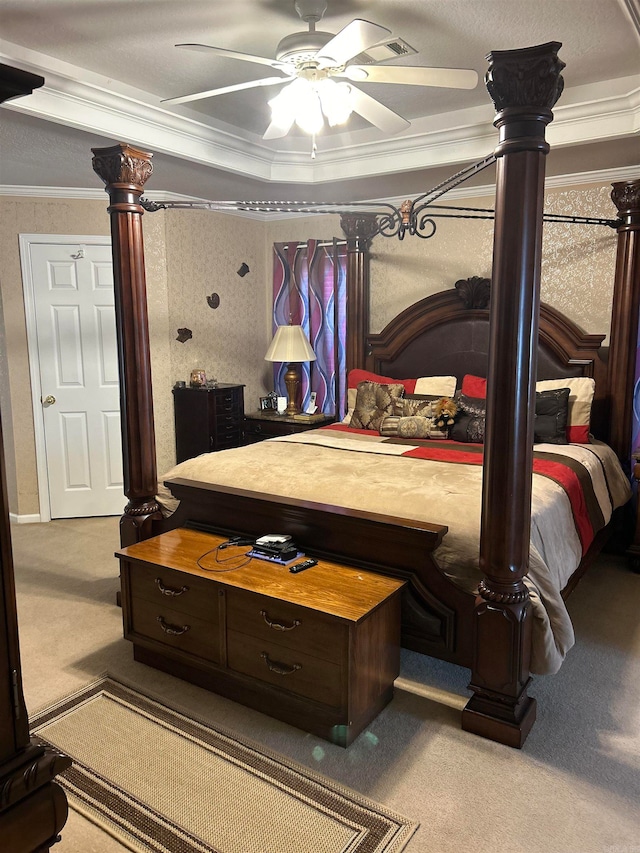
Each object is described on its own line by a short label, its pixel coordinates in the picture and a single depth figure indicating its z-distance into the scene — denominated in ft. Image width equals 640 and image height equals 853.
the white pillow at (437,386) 15.26
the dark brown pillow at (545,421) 13.12
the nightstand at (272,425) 17.22
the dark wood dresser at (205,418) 16.92
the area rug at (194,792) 6.20
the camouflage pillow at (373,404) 14.89
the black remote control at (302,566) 8.52
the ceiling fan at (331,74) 7.38
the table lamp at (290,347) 17.35
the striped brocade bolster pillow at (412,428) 13.82
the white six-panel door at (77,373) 16.14
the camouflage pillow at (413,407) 14.16
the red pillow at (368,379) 15.96
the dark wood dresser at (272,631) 7.44
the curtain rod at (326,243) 17.92
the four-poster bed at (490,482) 6.82
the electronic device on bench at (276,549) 8.86
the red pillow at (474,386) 14.57
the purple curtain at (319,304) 18.20
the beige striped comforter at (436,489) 8.14
